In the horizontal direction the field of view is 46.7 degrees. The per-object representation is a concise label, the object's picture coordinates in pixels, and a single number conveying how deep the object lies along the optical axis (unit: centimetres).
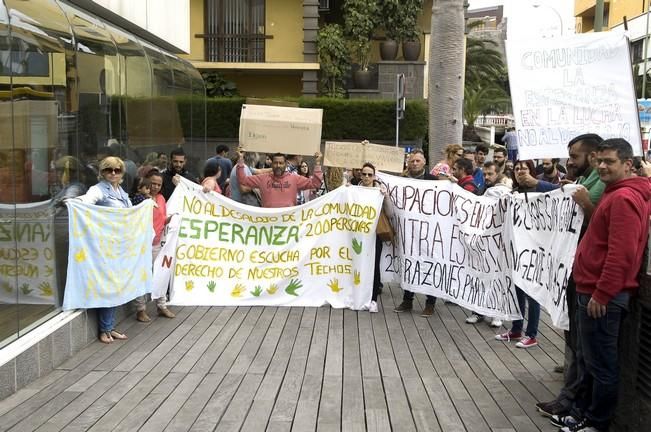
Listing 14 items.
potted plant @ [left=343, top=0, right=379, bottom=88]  2514
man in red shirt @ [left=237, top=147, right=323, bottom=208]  954
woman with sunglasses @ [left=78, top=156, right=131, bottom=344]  729
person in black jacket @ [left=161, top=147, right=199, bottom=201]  942
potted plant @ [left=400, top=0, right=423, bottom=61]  2559
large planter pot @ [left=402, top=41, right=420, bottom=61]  2567
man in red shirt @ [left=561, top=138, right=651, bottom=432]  457
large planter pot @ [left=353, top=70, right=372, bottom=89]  2539
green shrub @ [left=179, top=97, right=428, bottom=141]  2288
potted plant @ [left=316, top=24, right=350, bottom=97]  2539
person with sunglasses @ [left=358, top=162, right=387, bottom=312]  891
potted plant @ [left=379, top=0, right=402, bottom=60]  2553
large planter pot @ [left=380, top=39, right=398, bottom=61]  2562
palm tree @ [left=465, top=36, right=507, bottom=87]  4128
